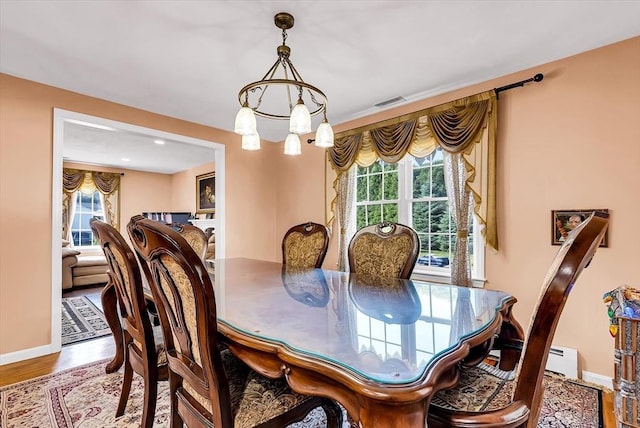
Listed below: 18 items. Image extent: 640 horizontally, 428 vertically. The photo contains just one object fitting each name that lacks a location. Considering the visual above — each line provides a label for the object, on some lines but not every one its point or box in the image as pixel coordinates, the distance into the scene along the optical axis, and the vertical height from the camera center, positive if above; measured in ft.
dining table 2.46 -1.31
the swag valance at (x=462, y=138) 8.78 +2.54
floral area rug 5.87 -3.97
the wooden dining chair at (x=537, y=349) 2.53 -1.17
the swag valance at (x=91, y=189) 22.07 +2.05
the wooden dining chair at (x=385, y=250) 6.66 -0.79
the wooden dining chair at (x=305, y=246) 8.36 -0.82
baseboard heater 7.53 -3.65
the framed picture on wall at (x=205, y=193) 22.27 +1.75
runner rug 10.45 -4.08
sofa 16.80 -3.14
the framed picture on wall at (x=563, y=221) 7.48 -0.11
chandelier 5.56 +1.82
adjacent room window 22.95 +0.14
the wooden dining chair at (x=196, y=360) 3.05 -1.68
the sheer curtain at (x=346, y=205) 12.45 +0.49
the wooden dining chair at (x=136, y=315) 4.50 -1.55
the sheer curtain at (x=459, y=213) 9.04 +0.11
